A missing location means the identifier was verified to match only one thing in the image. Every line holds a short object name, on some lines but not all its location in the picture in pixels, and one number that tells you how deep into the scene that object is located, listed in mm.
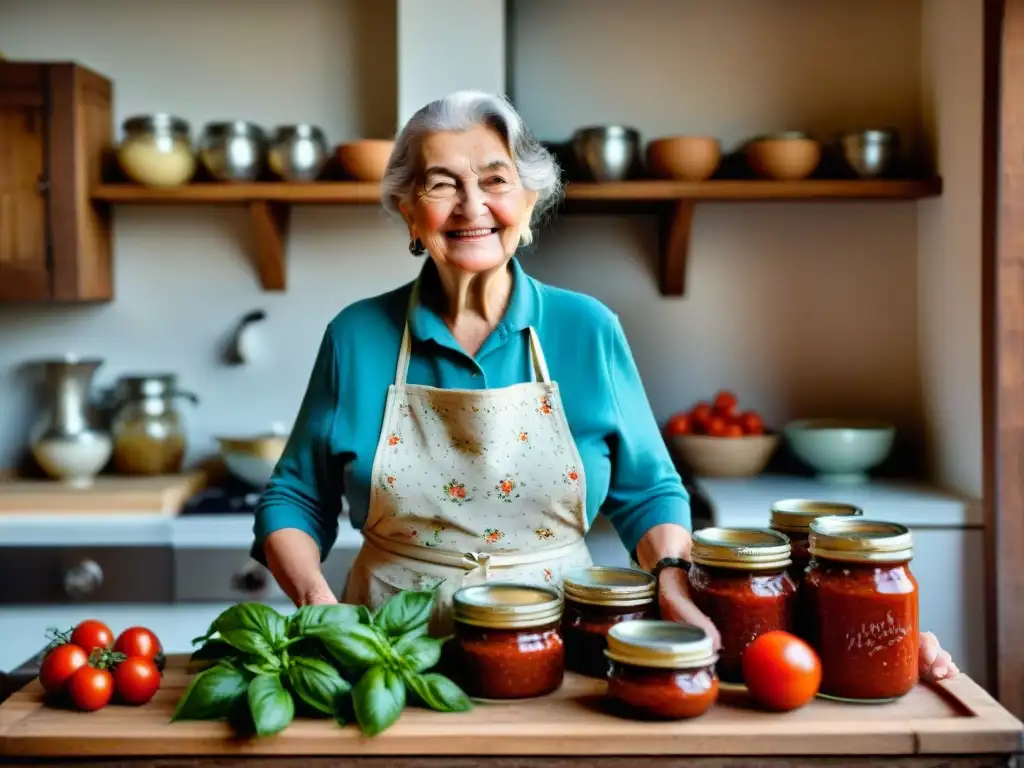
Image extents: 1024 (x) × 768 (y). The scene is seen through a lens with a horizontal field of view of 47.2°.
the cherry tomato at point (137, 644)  1298
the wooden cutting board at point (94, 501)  2898
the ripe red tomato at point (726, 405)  3207
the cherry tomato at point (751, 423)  3172
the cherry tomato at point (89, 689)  1214
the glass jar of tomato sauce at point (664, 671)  1128
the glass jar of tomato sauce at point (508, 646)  1200
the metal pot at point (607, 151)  3000
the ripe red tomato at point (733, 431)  3123
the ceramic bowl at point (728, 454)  3100
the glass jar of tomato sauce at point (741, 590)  1224
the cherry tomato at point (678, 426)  3225
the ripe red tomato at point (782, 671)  1157
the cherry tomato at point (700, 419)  3193
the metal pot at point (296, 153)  3016
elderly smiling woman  1683
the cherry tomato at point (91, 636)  1327
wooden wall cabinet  3006
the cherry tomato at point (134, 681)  1235
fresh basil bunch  1141
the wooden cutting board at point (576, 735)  1125
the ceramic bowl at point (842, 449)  3035
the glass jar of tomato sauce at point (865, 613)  1174
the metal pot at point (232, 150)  3035
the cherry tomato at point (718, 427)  3141
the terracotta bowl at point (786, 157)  3031
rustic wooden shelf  3004
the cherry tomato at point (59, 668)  1245
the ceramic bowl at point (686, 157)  3025
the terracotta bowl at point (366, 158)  2998
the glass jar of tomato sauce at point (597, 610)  1281
